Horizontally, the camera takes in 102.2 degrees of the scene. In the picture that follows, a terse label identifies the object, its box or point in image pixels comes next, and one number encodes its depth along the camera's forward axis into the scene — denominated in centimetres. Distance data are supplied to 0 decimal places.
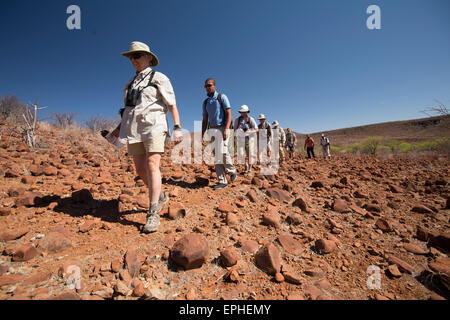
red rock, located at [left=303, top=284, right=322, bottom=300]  119
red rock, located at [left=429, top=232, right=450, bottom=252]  174
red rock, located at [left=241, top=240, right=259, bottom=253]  160
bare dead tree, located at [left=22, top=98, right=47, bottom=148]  411
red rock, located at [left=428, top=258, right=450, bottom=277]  147
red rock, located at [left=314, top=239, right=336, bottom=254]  164
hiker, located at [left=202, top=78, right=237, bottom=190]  309
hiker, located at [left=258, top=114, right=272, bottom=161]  592
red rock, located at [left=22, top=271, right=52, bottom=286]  115
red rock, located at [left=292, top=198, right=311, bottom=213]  242
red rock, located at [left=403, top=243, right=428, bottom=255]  171
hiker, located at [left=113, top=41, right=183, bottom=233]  177
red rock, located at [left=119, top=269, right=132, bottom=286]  122
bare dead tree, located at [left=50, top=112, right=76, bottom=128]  941
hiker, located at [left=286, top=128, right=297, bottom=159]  933
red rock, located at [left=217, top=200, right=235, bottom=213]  223
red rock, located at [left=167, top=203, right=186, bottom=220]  204
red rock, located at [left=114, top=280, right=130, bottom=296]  112
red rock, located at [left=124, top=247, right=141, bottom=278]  131
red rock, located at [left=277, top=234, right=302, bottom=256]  164
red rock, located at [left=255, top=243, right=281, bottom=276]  139
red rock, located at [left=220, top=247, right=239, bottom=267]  142
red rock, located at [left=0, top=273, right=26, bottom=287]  113
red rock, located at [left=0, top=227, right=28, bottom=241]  151
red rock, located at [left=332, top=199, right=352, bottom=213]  246
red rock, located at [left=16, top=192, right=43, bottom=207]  199
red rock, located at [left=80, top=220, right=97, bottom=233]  174
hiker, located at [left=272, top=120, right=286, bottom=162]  773
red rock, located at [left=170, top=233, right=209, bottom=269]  137
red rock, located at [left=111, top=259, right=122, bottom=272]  130
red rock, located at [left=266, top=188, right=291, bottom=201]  274
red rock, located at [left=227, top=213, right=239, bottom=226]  196
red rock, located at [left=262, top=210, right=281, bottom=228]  200
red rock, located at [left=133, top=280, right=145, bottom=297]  112
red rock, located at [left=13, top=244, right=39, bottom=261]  133
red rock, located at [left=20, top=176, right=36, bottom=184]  250
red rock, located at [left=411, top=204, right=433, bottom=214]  245
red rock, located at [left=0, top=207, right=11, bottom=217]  181
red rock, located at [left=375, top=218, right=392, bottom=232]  204
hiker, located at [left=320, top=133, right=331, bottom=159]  1012
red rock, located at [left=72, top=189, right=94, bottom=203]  224
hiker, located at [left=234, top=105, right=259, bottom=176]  434
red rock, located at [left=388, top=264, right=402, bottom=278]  141
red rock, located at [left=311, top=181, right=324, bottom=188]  332
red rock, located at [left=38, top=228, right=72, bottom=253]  146
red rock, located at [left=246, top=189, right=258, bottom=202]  258
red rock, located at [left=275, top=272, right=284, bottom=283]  130
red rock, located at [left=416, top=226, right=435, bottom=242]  189
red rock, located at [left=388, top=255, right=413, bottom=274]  147
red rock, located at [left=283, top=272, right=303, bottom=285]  129
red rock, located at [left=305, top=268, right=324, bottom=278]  139
